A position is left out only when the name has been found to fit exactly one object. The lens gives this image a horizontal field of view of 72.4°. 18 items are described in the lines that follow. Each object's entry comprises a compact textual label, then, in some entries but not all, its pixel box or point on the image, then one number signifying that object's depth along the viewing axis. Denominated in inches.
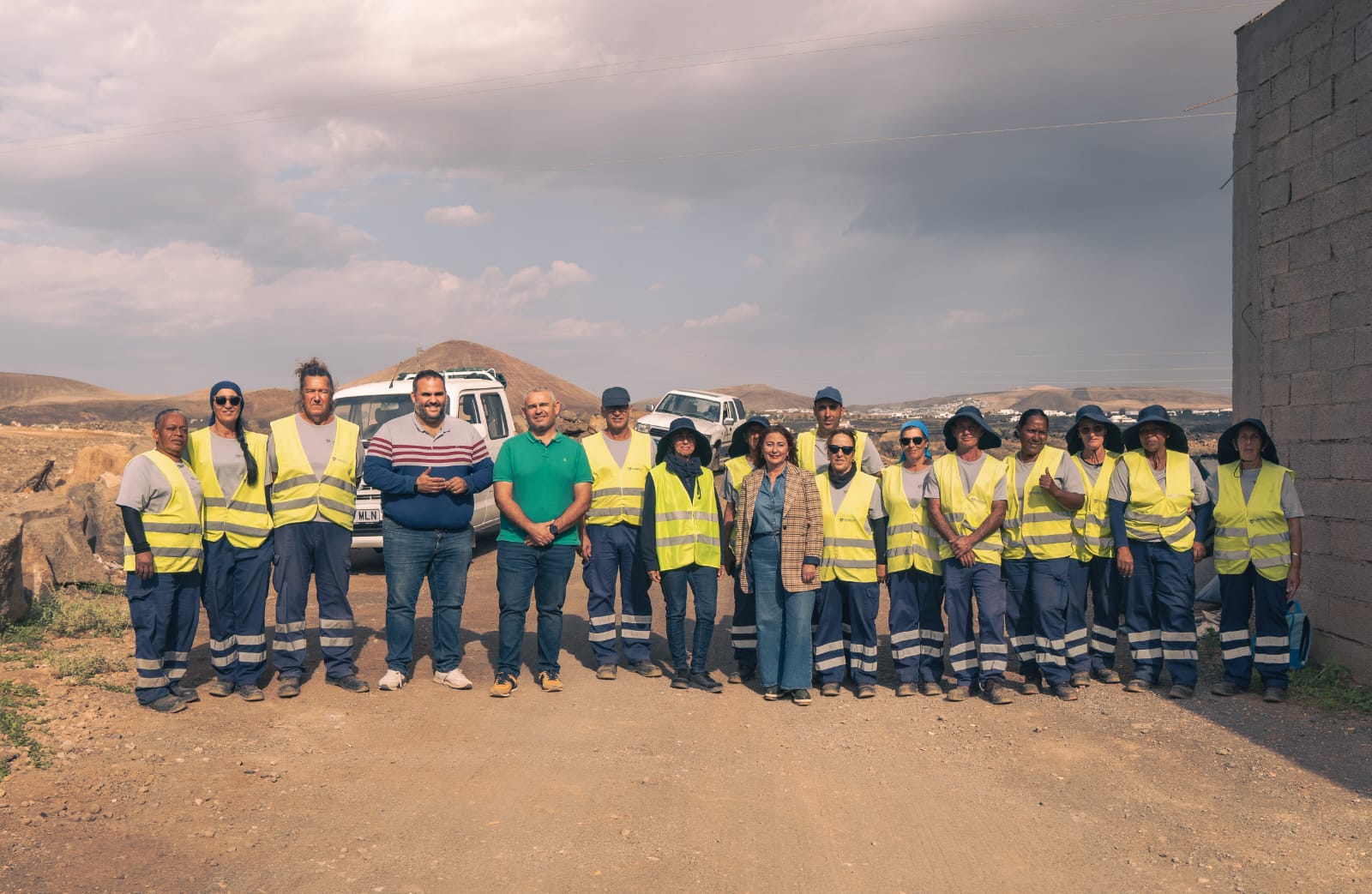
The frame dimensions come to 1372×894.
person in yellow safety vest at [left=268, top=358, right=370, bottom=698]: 247.6
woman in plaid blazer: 252.8
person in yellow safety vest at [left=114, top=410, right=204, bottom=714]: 226.1
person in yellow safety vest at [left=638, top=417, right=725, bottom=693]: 261.9
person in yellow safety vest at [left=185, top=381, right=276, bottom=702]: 241.4
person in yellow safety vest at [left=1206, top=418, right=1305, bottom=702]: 257.6
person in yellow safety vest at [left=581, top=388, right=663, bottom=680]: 271.6
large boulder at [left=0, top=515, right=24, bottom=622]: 283.4
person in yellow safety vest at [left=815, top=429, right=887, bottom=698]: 259.6
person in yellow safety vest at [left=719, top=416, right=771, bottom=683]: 273.3
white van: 428.5
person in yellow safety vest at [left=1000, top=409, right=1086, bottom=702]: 260.5
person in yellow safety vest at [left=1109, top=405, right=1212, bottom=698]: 264.8
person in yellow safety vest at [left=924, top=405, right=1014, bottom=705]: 255.0
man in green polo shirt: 255.4
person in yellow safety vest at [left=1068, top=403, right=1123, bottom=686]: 269.7
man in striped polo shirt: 252.2
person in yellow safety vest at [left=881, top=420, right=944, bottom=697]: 261.9
